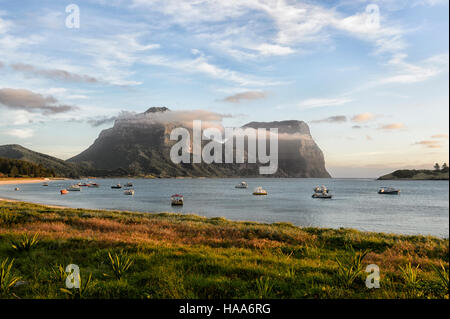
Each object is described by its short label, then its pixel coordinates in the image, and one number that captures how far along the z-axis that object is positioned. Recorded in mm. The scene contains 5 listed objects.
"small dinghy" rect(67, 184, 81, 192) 153462
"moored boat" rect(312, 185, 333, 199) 117806
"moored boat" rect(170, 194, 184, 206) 86438
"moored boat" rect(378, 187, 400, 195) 154775
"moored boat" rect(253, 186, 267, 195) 138750
